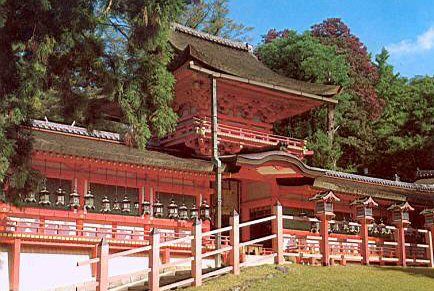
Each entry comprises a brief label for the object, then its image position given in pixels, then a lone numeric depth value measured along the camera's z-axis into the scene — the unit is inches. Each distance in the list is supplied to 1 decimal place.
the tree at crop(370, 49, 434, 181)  1537.9
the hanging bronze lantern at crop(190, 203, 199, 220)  895.7
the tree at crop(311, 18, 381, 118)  1551.4
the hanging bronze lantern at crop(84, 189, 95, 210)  807.1
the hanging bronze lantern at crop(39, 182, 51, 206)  772.6
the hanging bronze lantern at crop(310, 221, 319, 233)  931.3
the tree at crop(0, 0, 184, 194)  574.6
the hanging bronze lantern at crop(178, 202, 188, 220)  888.3
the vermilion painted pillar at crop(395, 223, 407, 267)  828.0
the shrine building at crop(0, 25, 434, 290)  762.2
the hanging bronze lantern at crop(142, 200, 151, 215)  853.8
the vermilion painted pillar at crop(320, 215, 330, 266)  740.6
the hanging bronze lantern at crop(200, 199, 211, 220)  899.4
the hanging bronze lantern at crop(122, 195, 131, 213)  837.8
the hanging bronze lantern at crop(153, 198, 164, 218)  865.5
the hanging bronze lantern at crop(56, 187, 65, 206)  788.3
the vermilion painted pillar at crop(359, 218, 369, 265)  790.7
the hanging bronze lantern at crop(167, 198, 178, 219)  879.7
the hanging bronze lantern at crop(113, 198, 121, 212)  837.8
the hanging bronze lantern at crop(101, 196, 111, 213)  823.1
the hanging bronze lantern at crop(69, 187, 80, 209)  793.6
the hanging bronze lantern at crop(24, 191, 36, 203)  753.0
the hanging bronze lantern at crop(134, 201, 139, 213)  864.3
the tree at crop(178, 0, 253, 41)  1707.7
